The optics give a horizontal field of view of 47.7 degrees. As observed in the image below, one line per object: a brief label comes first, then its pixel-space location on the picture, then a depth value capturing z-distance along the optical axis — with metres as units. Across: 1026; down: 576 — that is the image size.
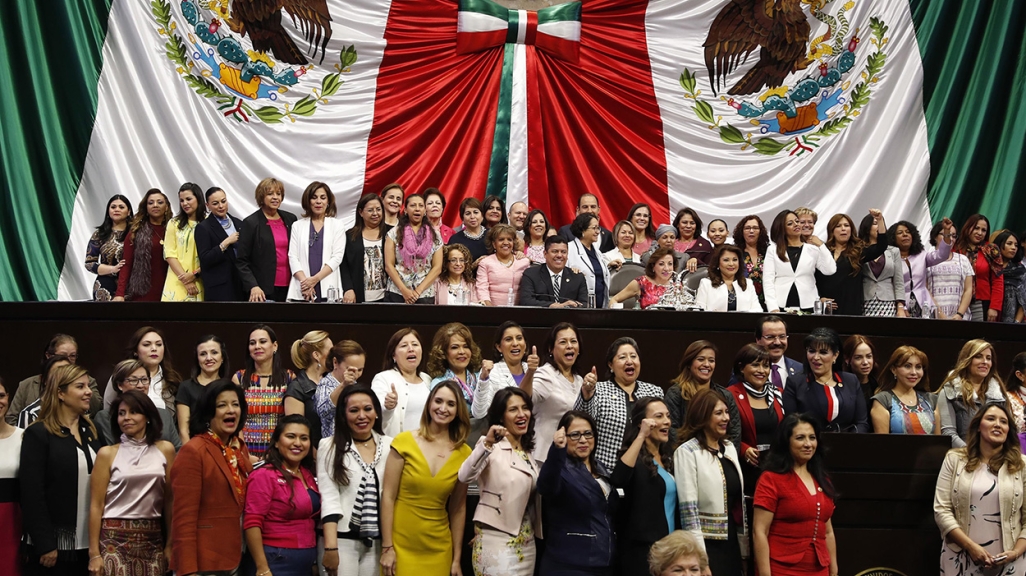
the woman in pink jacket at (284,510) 4.80
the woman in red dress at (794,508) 5.12
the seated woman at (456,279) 7.05
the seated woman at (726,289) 6.93
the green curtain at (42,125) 9.06
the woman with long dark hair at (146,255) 7.41
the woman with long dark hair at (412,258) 7.13
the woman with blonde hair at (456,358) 5.73
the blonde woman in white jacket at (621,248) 7.57
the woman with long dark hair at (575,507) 4.91
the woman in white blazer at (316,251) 7.19
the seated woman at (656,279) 6.98
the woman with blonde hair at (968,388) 6.08
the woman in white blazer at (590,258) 7.38
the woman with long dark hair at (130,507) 4.85
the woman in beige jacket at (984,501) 5.46
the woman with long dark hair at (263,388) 5.59
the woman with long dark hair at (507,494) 4.95
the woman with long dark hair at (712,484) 5.06
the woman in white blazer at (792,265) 7.51
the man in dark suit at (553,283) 6.93
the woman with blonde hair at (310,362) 5.68
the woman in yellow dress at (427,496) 4.95
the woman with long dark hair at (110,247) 7.51
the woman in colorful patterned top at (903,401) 5.97
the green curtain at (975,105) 10.29
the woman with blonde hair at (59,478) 4.94
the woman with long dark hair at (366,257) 7.21
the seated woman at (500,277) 7.13
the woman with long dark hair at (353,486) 4.91
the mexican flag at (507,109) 9.28
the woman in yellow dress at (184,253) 7.34
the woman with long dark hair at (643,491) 4.98
